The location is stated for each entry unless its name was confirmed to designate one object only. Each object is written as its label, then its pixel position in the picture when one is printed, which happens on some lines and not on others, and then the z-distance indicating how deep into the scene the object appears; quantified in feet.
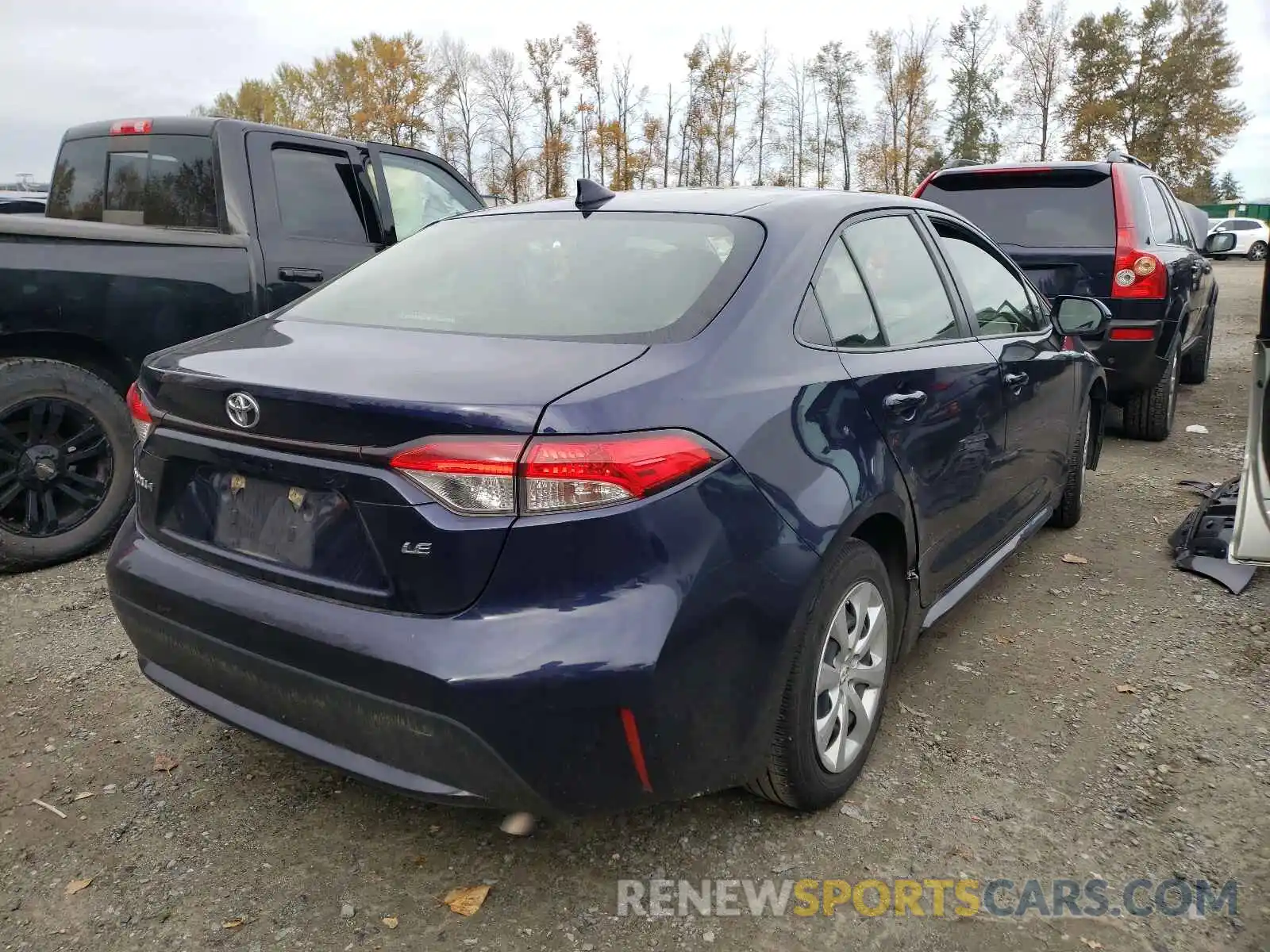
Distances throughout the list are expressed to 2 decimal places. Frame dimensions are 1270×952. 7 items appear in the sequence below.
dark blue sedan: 6.17
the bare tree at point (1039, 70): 177.06
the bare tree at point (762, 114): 179.83
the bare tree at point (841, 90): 175.42
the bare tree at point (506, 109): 170.19
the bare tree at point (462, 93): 168.86
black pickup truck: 13.46
